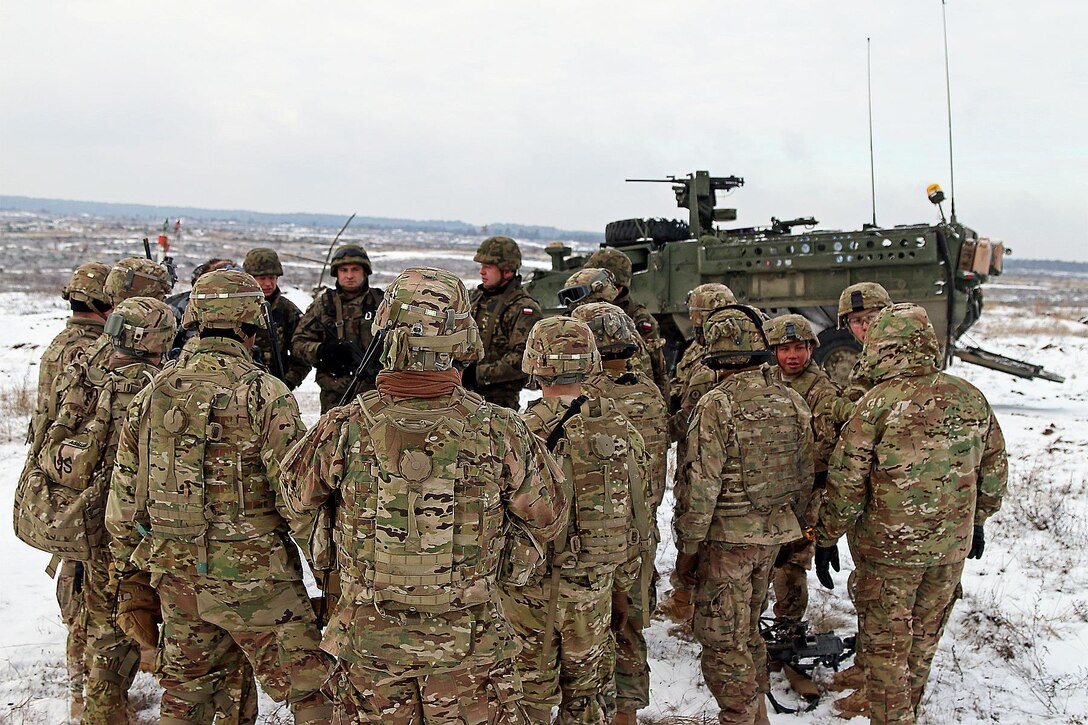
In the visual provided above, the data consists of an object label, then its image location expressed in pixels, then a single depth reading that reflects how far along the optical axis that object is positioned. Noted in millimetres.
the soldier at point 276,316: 5563
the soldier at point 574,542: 3227
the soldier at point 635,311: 5770
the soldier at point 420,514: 2479
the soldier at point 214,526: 3143
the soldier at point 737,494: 3795
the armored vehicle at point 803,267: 10883
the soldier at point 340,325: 5535
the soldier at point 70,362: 3830
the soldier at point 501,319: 5605
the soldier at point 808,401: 4723
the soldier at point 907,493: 3650
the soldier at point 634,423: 3744
